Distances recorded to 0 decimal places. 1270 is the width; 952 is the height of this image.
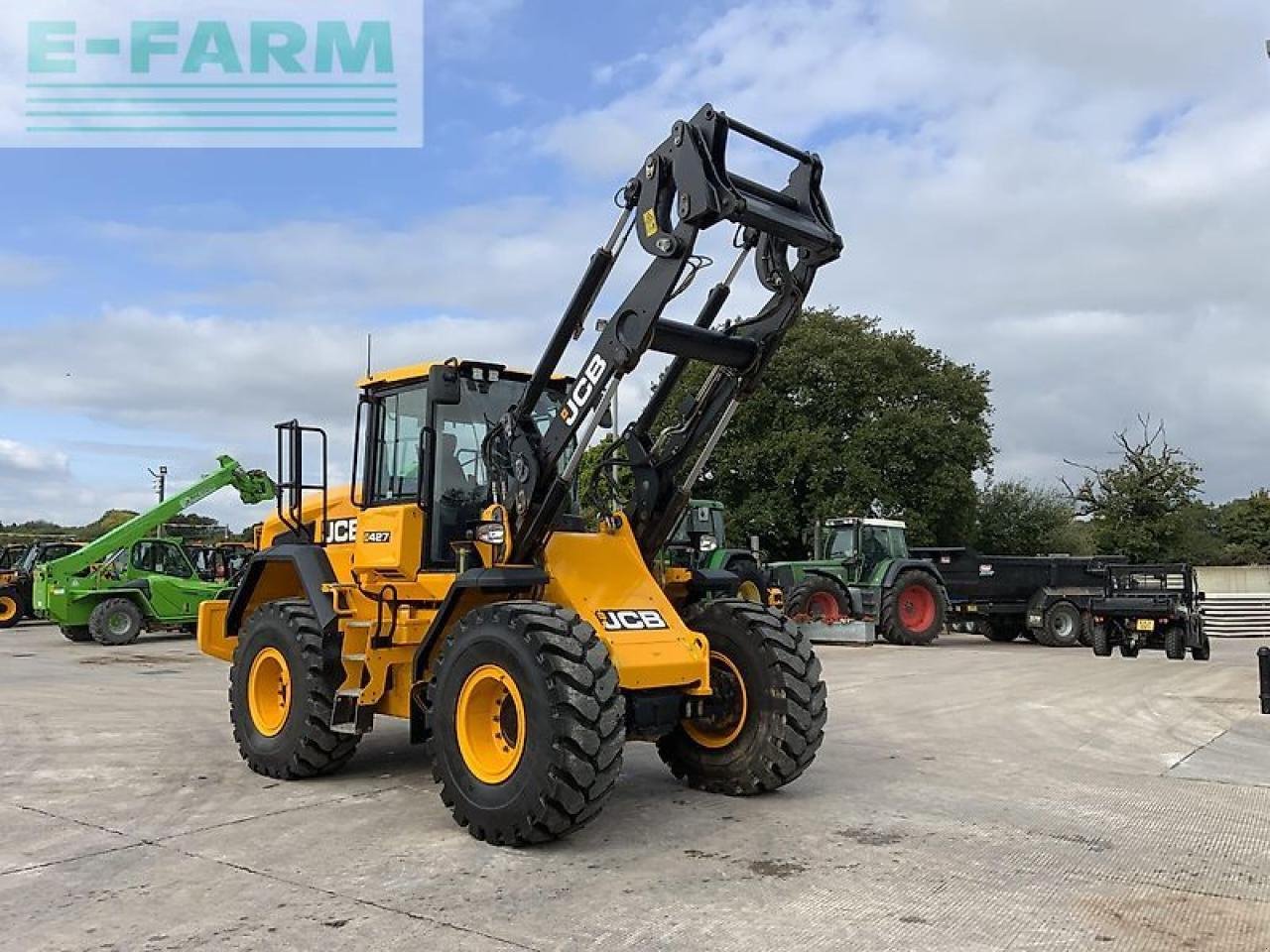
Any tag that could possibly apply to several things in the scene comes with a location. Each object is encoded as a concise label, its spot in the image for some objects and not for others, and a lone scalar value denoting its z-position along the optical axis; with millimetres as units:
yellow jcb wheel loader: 5883
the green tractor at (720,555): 19578
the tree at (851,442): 36000
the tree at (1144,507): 41406
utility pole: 57862
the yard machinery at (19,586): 27453
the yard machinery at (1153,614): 19234
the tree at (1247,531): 58625
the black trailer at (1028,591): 23203
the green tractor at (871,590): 22062
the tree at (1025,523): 47094
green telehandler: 21391
